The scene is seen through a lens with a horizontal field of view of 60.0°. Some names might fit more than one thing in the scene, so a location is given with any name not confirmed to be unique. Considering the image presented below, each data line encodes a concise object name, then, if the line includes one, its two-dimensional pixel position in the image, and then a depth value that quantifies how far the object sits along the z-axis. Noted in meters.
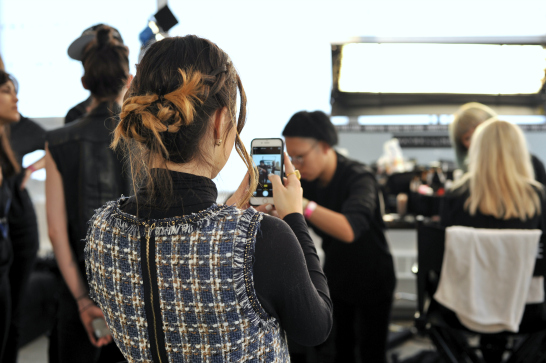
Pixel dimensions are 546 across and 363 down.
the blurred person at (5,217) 1.68
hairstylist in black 1.92
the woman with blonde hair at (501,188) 1.92
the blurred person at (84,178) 1.37
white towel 1.74
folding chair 1.85
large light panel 3.45
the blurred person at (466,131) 2.50
